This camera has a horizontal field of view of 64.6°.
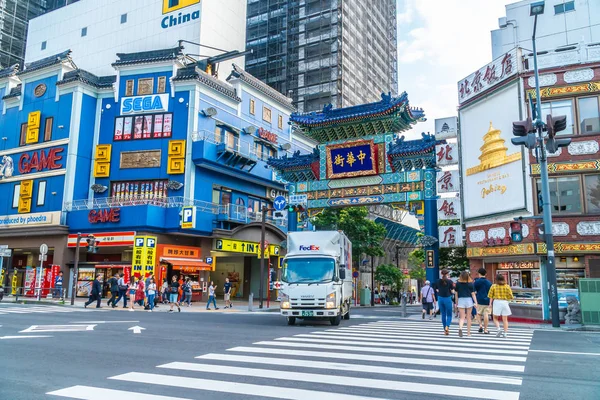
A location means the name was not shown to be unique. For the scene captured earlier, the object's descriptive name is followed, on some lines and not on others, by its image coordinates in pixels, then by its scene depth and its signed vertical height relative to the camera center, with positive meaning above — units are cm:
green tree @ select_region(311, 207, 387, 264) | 3838 +415
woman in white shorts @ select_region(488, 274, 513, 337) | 1280 -54
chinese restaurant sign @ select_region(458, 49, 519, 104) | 2127 +966
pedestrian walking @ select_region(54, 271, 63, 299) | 3055 -72
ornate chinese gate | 2573 +666
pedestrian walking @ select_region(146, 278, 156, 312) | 2455 -92
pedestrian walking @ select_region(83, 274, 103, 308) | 2476 -87
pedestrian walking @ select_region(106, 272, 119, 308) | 2502 -76
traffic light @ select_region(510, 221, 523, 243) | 1641 +170
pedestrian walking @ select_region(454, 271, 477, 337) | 1246 -45
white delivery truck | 1584 +2
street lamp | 1602 +201
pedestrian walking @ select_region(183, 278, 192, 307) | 2805 -85
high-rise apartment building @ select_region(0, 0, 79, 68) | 6194 +3282
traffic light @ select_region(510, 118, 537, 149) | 1535 +477
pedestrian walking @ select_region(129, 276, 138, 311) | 2430 -78
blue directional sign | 2777 +430
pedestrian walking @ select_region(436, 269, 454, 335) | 1299 -54
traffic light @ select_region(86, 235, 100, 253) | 2585 +165
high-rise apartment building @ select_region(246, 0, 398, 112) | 6084 +3044
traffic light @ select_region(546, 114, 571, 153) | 1532 +490
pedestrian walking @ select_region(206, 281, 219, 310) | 2682 -109
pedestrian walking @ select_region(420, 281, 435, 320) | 2074 -83
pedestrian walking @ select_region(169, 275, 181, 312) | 2420 -90
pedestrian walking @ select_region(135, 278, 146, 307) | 2705 -98
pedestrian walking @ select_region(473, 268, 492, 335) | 1359 -46
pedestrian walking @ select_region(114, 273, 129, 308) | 2518 -75
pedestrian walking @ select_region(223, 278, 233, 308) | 2853 -101
